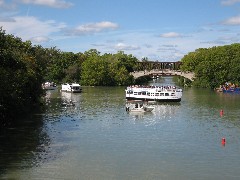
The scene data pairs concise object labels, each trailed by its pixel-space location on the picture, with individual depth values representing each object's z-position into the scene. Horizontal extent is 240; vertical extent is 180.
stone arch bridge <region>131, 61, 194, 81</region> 137.62
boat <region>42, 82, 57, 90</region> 117.81
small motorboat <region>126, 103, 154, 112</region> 61.73
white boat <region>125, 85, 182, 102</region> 79.06
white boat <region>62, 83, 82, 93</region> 105.06
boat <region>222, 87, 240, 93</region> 105.79
